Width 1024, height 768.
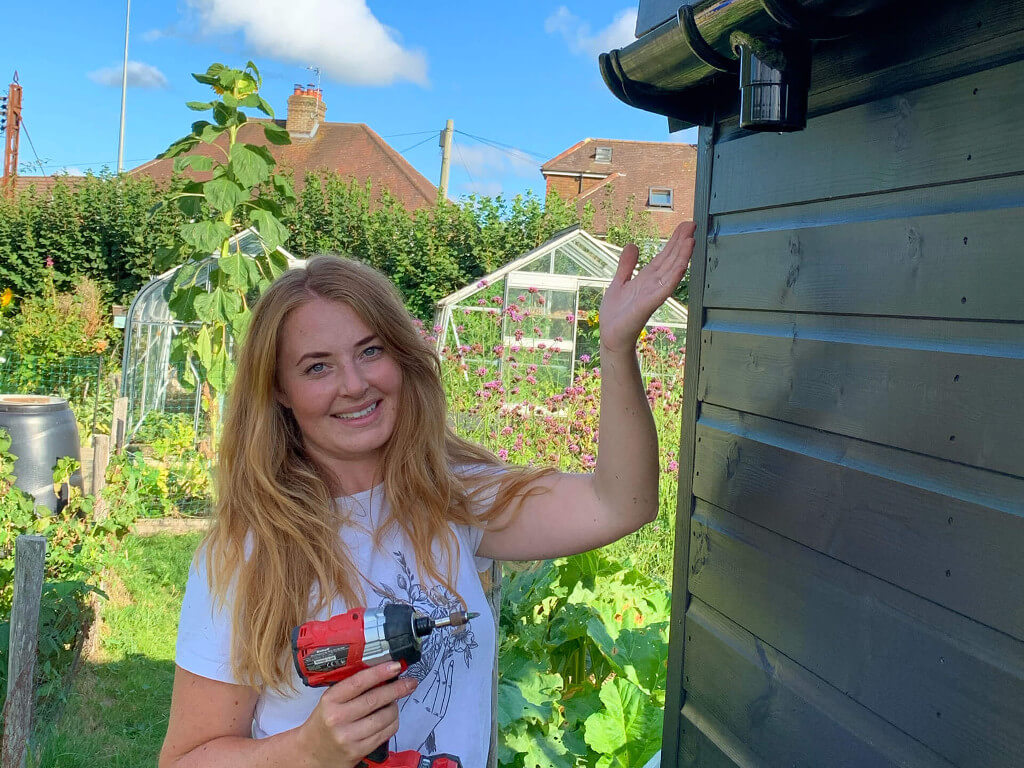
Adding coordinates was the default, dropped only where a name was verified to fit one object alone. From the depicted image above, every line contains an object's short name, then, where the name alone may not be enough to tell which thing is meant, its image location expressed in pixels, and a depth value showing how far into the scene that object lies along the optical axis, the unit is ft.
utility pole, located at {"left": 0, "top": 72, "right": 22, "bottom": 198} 114.42
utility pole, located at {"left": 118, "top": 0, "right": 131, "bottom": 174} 112.06
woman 6.15
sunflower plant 23.29
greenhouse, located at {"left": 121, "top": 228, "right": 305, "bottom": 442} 40.83
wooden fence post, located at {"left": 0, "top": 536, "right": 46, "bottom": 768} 12.14
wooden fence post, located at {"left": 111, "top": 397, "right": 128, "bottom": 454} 28.45
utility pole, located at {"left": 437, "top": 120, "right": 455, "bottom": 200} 93.25
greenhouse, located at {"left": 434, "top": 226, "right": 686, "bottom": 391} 43.52
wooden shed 4.66
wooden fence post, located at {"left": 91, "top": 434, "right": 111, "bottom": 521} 21.13
